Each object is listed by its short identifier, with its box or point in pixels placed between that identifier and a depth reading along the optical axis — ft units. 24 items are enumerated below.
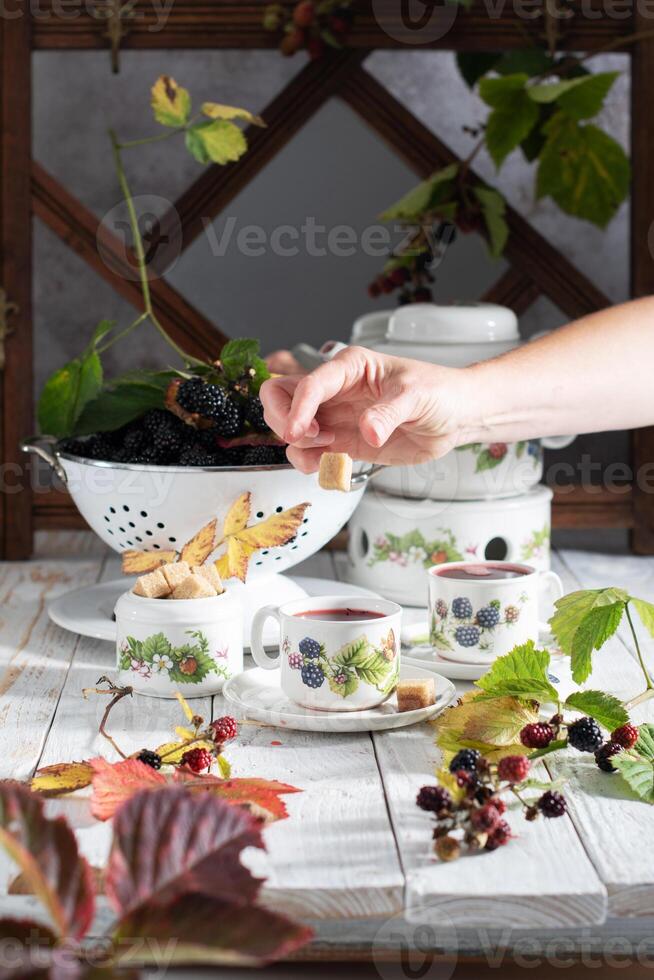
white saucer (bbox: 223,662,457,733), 2.92
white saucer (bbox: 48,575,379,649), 3.77
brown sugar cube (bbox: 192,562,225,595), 3.36
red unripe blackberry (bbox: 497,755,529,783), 2.49
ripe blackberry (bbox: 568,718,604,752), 2.73
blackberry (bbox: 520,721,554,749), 2.73
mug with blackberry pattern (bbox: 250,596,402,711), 2.93
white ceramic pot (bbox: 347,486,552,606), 4.33
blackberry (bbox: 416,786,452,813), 2.39
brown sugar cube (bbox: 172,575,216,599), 3.26
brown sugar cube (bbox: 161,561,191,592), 3.30
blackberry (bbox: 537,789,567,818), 2.46
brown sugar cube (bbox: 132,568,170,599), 3.25
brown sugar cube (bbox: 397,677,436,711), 2.99
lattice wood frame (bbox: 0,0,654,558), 5.08
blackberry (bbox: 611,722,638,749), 2.73
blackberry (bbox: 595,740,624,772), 2.72
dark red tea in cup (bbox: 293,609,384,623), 3.09
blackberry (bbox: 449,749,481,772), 2.52
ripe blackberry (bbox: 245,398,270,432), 3.77
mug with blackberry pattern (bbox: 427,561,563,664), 3.32
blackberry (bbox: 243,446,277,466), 3.72
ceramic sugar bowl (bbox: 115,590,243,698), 3.19
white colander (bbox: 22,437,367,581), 3.64
